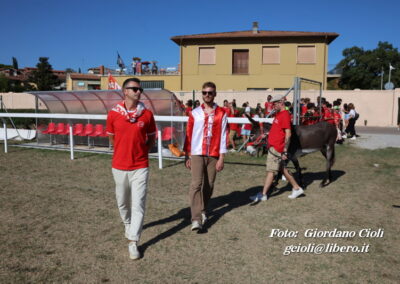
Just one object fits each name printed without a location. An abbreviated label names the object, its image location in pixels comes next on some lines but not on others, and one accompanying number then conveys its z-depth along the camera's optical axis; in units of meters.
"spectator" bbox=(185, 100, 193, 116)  13.73
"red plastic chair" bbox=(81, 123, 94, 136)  12.65
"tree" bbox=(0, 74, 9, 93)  66.38
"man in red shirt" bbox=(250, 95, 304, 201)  5.62
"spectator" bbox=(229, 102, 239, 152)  12.08
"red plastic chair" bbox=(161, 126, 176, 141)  11.16
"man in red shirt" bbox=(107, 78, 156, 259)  3.85
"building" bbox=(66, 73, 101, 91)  55.20
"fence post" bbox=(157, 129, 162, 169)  8.59
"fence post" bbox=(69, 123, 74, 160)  9.88
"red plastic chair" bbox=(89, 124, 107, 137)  12.37
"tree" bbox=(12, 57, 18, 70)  121.00
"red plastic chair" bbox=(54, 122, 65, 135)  13.17
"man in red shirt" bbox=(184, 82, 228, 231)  4.52
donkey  6.64
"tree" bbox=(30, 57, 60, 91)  63.56
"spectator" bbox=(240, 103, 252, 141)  12.35
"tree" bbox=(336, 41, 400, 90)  61.59
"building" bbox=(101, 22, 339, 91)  33.38
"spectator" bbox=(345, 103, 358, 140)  16.22
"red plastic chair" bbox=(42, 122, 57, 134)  13.25
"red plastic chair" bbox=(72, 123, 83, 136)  12.84
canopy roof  11.77
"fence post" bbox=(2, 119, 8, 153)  11.20
